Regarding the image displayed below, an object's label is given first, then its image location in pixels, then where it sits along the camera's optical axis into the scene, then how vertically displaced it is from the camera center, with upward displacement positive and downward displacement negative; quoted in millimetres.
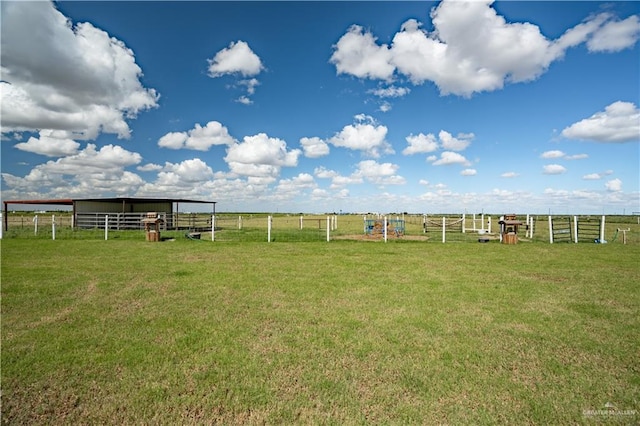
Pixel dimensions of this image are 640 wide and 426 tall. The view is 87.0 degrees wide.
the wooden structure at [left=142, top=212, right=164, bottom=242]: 17516 -746
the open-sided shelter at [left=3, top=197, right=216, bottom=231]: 29334 +806
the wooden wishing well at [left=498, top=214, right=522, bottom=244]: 16812 -699
